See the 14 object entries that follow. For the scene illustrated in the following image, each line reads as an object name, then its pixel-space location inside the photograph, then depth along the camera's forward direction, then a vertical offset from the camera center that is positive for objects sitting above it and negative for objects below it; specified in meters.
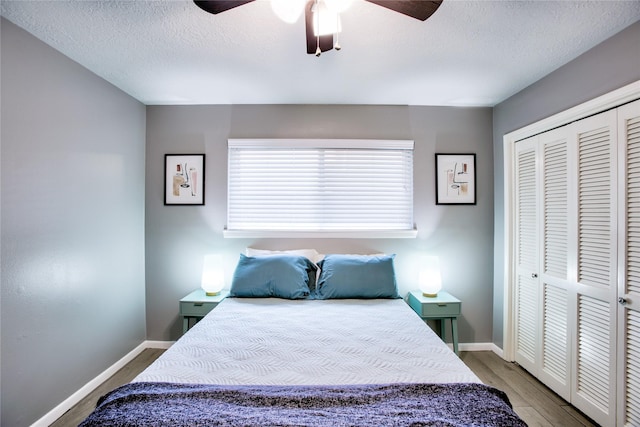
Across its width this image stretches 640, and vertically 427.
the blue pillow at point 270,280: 2.52 -0.59
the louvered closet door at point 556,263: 2.17 -0.40
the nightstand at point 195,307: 2.62 -0.85
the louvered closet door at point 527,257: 2.50 -0.40
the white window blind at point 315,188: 3.05 +0.24
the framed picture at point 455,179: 3.03 +0.33
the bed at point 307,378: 1.10 -0.77
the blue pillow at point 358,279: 2.53 -0.59
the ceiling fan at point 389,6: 1.23 +0.88
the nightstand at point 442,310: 2.62 -0.87
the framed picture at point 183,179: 3.03 +0.32
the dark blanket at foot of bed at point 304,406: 1.08 -0.76
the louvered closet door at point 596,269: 1.84 -0.38
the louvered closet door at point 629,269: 1.71 -0.34
